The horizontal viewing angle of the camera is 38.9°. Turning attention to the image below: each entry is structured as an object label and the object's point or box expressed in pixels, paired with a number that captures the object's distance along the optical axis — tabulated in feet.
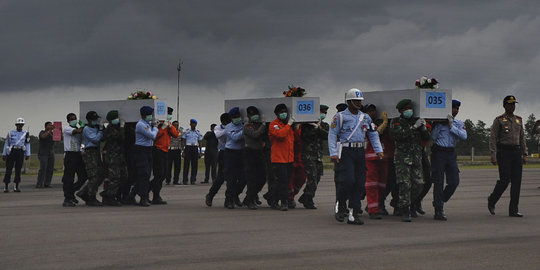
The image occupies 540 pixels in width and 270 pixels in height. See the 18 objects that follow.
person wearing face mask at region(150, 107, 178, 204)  51.47
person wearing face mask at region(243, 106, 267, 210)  47.52
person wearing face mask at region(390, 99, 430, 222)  39.81
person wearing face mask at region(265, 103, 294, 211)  45.39
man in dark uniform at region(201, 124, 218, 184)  81.60
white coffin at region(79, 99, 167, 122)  50.60
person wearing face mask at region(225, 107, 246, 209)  48.39
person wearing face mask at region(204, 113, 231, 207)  49.98
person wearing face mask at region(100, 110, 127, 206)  49.34
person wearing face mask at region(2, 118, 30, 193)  68.64
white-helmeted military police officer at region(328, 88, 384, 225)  38.29
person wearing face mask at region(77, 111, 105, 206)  49.81
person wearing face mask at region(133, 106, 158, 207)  49.01
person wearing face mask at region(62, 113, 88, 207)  50.19
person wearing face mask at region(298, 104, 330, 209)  47.22
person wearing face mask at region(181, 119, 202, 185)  83.66
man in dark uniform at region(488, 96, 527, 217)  43.01
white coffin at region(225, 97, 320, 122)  46.16
